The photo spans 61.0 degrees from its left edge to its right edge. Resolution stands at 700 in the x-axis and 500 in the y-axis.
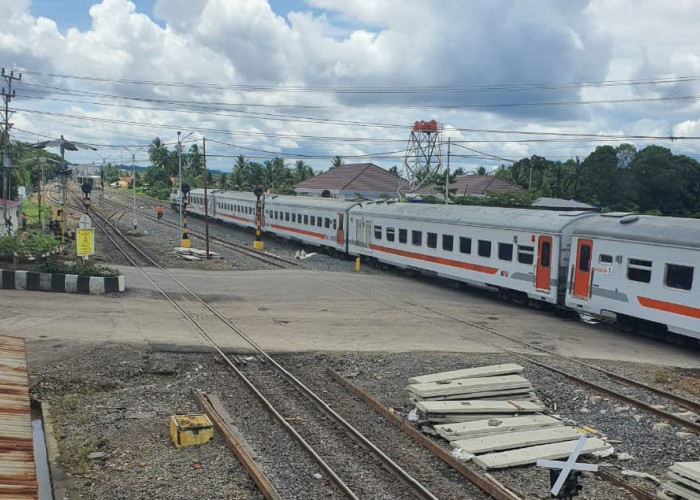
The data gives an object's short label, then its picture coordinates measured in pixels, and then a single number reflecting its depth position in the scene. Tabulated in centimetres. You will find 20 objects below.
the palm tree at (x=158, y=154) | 11872
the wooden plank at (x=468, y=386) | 1070
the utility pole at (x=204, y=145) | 3313
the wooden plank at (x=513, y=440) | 882
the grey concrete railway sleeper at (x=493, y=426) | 934
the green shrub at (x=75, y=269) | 2102
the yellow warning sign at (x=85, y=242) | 2173
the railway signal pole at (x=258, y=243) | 3656
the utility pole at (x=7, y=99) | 3875
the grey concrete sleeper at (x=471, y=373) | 1154
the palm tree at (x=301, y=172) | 9625
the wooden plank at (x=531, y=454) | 838
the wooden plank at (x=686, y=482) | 735
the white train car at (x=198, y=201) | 5851
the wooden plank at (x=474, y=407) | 1006
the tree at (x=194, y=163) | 11469
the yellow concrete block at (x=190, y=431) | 916
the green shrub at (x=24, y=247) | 2247
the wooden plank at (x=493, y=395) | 1068
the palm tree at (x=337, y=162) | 10611
